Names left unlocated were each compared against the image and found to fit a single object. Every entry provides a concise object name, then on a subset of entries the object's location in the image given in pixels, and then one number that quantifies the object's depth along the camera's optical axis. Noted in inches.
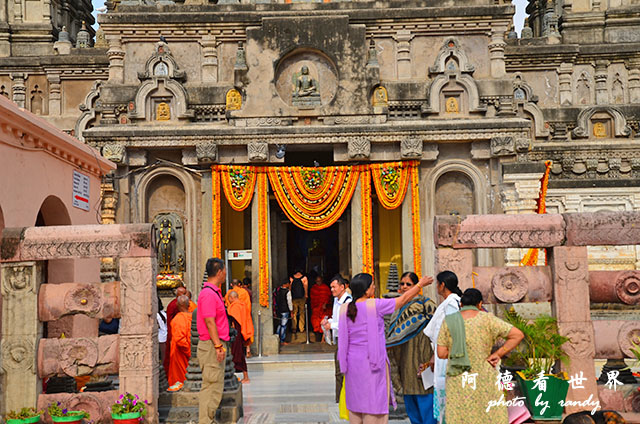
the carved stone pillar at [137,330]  338.0
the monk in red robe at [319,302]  722.2
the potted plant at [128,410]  324.2
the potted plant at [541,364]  310.0
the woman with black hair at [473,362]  254.1
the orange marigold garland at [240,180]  695.1
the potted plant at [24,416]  317.4
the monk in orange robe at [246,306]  564.4
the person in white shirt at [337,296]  320.8
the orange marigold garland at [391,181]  699.4
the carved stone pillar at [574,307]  335.9
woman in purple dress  269.0
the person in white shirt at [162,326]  463.5
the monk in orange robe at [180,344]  449.1
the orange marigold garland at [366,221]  687.7
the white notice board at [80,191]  506.6
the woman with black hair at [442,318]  283.9
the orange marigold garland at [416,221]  694.5
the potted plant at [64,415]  322.7
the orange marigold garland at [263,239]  678.5
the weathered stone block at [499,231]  340.8
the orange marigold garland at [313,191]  700.0
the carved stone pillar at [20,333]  338.0
